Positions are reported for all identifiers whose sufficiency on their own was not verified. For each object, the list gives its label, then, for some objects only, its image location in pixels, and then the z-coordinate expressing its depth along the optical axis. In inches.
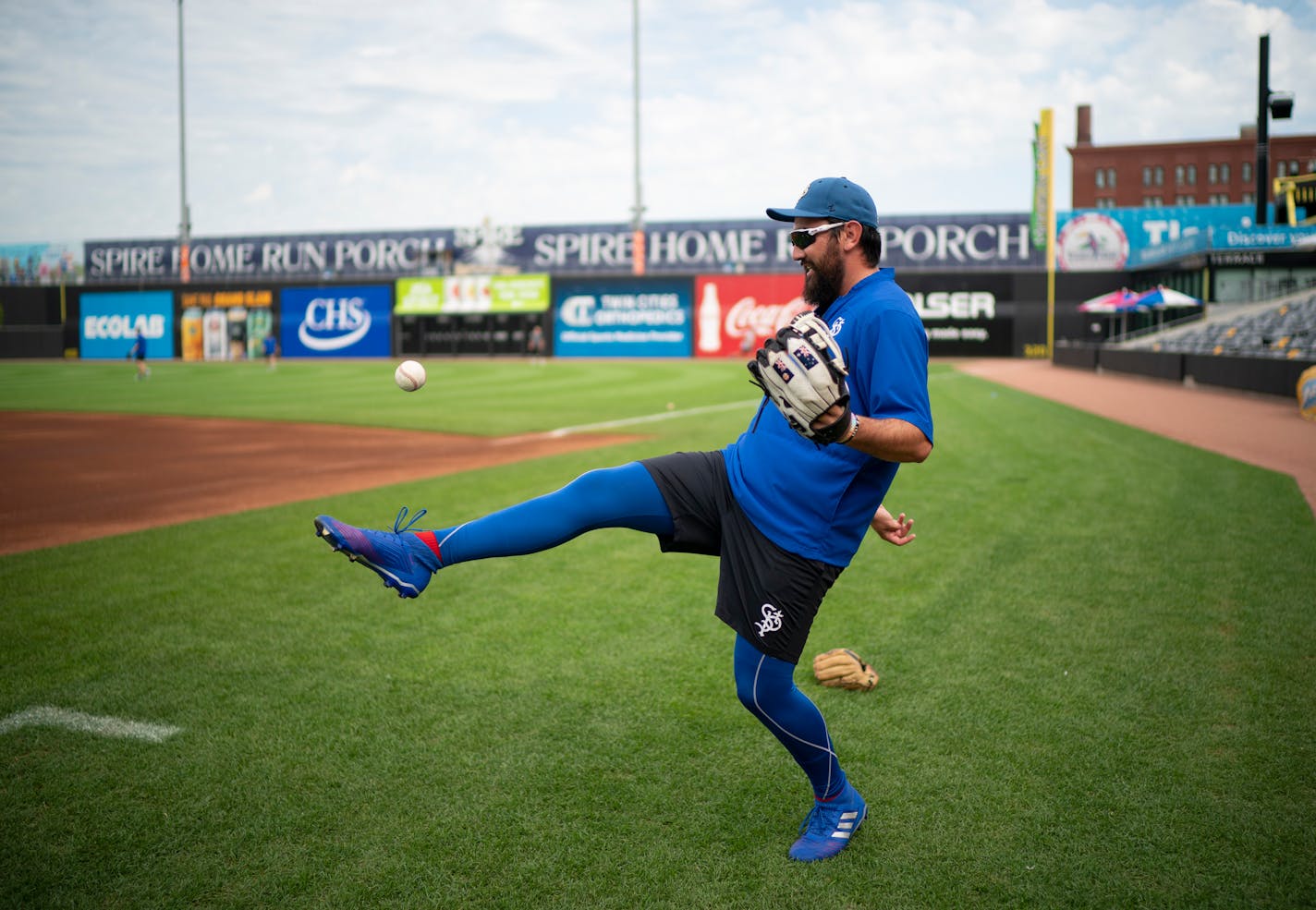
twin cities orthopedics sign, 1841.8
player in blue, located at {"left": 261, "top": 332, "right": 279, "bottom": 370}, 1600.6
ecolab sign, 2018.9
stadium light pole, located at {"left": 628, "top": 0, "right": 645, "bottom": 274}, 1857.8
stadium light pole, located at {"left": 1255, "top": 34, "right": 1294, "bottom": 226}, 941.8
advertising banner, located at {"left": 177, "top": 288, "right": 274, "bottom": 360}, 1978.3
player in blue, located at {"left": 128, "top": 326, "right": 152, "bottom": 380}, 1293.1
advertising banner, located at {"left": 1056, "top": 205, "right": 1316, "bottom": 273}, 1668.3
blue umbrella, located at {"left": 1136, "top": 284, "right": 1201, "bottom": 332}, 1219.2
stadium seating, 922.1
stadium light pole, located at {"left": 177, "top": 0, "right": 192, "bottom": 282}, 1974.7
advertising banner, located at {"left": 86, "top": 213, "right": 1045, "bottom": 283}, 1736.0
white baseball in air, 191.2
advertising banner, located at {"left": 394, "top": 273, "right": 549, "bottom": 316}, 1877.5
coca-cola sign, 1769.2
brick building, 3376.0
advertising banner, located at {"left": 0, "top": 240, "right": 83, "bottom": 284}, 2114.9
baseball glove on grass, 181.0
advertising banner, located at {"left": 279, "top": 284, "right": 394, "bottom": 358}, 1916.8
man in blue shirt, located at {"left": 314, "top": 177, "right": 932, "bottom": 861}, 112.6
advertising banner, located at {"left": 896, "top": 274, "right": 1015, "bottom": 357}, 1680.6
